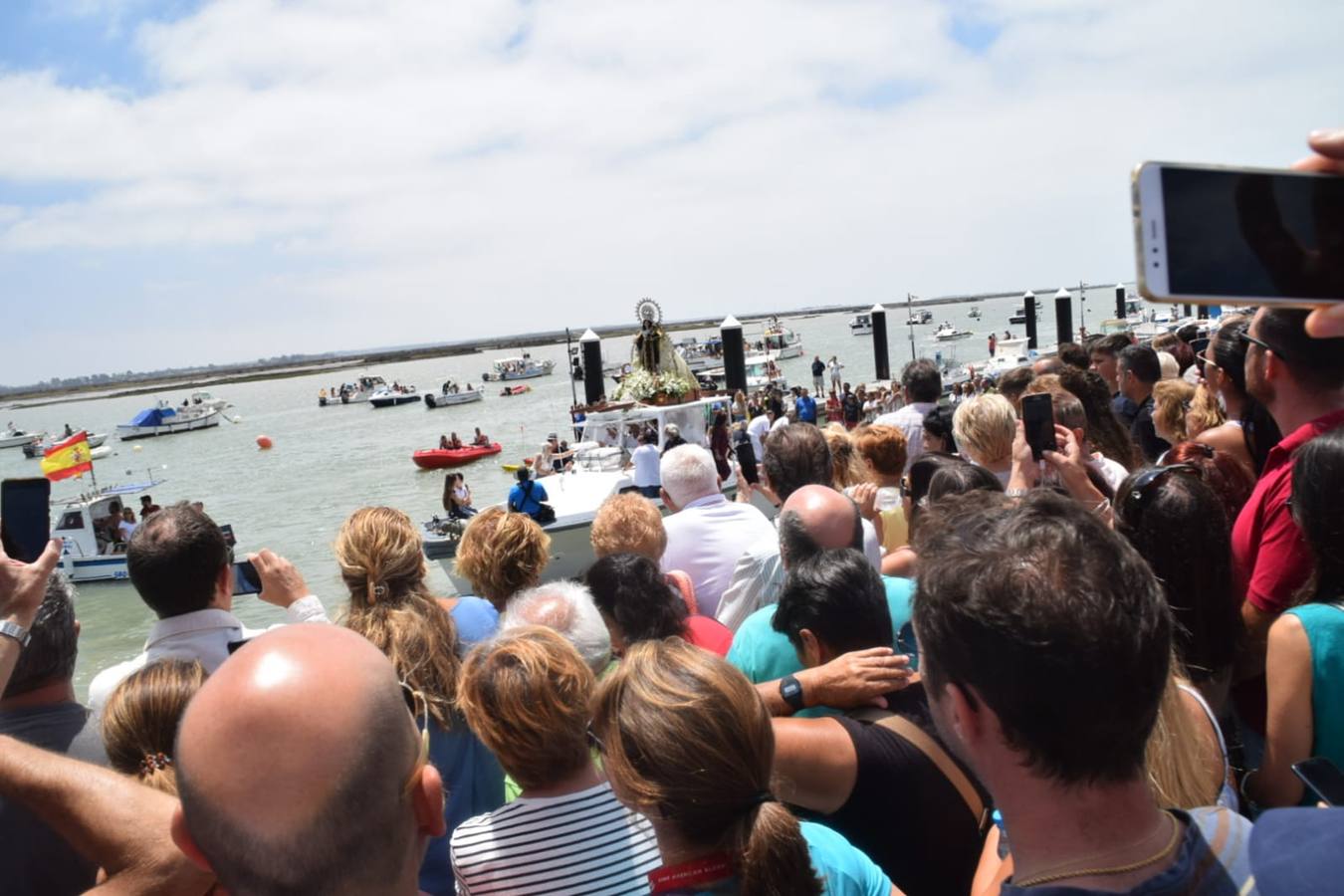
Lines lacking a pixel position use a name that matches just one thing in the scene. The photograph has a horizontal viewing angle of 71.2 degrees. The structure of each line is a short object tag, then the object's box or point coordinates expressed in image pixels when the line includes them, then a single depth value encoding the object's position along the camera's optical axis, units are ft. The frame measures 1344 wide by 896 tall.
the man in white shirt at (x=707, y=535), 14.78
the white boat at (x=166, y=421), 207.72
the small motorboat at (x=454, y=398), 207.92
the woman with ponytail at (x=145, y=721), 7.35
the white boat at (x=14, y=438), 230.48
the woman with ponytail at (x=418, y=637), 8.91
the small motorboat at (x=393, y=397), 230.48
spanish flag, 46.24
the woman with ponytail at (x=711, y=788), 5.83
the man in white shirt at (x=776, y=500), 12.80
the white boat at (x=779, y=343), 216.74
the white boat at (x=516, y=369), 271.28
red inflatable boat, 103.65
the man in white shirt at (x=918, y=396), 22.66
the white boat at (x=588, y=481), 36.88
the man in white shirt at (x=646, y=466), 38.70
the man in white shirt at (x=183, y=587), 10.19
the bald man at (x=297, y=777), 4.38
